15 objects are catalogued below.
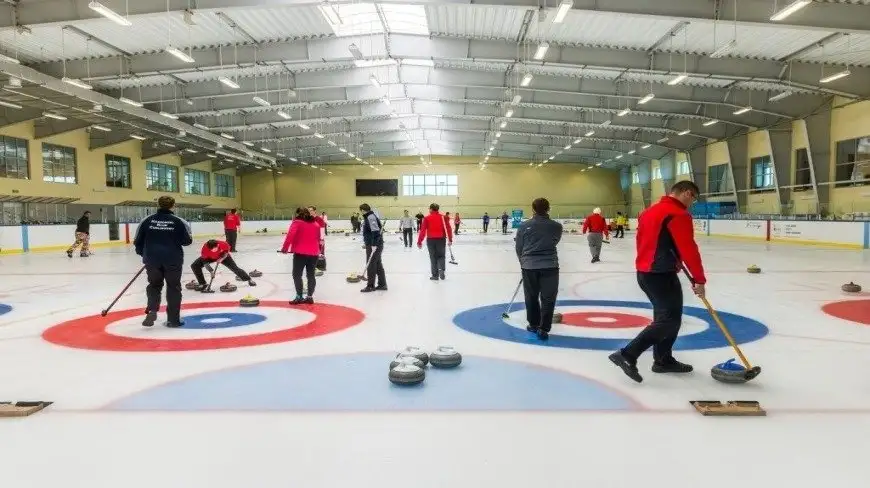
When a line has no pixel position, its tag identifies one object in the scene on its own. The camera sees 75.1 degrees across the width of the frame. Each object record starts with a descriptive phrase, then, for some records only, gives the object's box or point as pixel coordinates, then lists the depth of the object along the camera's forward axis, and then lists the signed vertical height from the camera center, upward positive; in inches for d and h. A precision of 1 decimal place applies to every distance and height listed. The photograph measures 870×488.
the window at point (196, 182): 1743.2 +100.8
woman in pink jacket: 325.7 -17.7
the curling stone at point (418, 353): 185.0 -47.2
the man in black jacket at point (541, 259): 228.2 -20.6
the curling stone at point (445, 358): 185.3 -48.9
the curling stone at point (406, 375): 164.7 -48.2
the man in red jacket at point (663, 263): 165.2 -17.0
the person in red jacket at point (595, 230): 590.9 -24.2
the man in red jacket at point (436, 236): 443.5 -20.9
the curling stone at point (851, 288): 354.9 -53.8
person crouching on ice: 363.3 -28.5
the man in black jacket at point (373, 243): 384.8 -22.2
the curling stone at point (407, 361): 176.2 -47.2
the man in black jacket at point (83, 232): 738.9 -20.9
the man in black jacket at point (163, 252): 255.1 -16.8
